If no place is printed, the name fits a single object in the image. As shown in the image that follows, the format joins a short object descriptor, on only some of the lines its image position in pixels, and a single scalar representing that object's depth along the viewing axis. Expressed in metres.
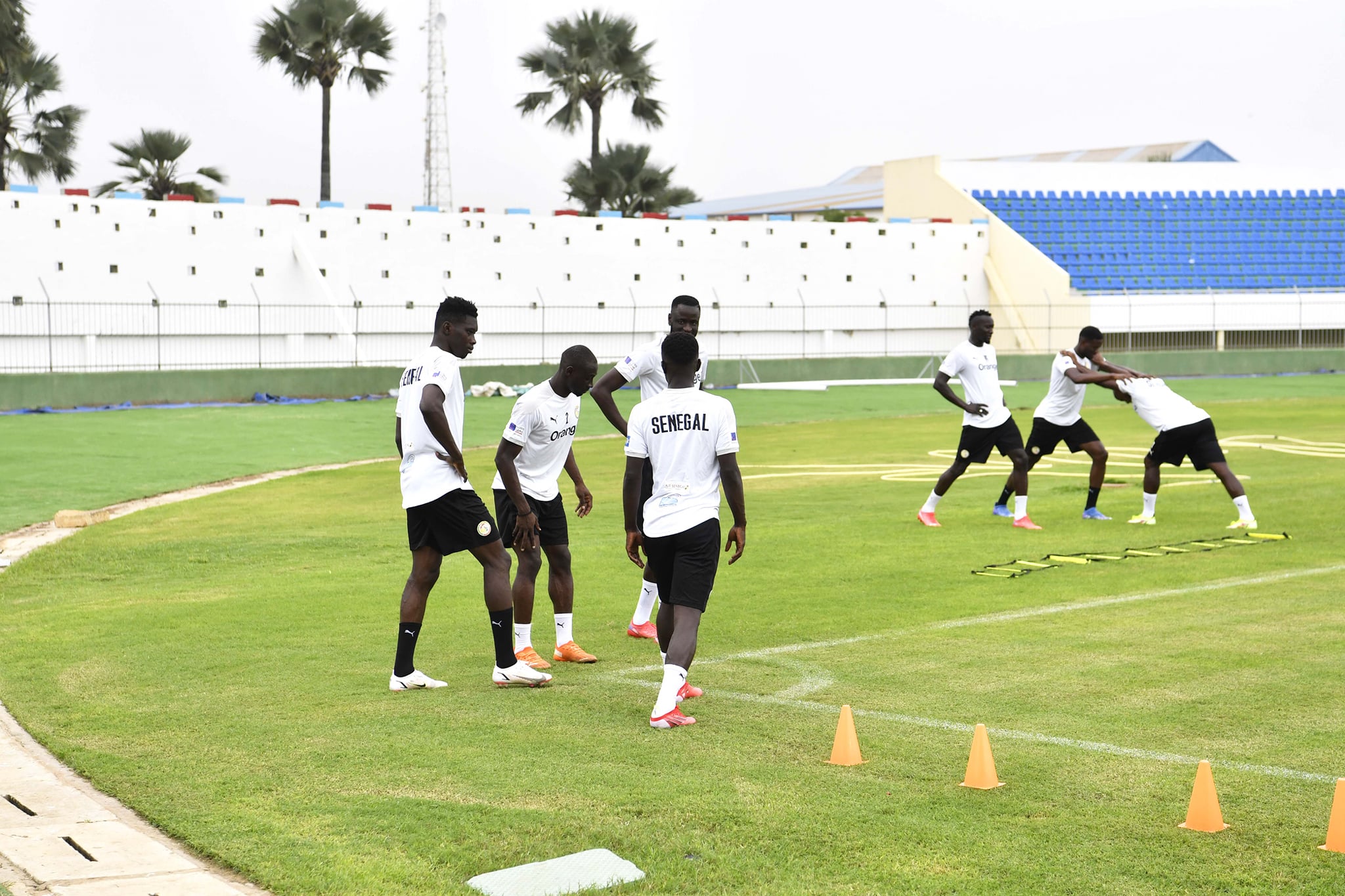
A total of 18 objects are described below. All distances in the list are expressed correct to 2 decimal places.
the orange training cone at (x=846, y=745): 5.93
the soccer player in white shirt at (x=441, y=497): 7.29
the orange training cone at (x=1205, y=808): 5.03
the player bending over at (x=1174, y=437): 13.31
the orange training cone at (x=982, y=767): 5.54
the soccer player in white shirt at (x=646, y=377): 8.88
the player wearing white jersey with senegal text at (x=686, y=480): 6.87
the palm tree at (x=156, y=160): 47.31
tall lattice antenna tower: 57.59
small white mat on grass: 4.57
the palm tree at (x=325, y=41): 50.59
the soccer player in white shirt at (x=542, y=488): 7.77
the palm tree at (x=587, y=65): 56.22
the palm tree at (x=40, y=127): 46.09
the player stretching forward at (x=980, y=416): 13.77
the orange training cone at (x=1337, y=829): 4.82
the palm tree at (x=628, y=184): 53.25
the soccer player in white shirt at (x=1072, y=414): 13.85
